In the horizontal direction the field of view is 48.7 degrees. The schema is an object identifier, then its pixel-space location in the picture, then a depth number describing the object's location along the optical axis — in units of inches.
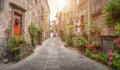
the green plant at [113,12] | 227.2
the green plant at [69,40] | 529.1
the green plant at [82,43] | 359.9
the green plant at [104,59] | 220.7
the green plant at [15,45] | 253.3
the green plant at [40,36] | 575.8
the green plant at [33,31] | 435.7
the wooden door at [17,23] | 323.4
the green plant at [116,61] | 178.3
